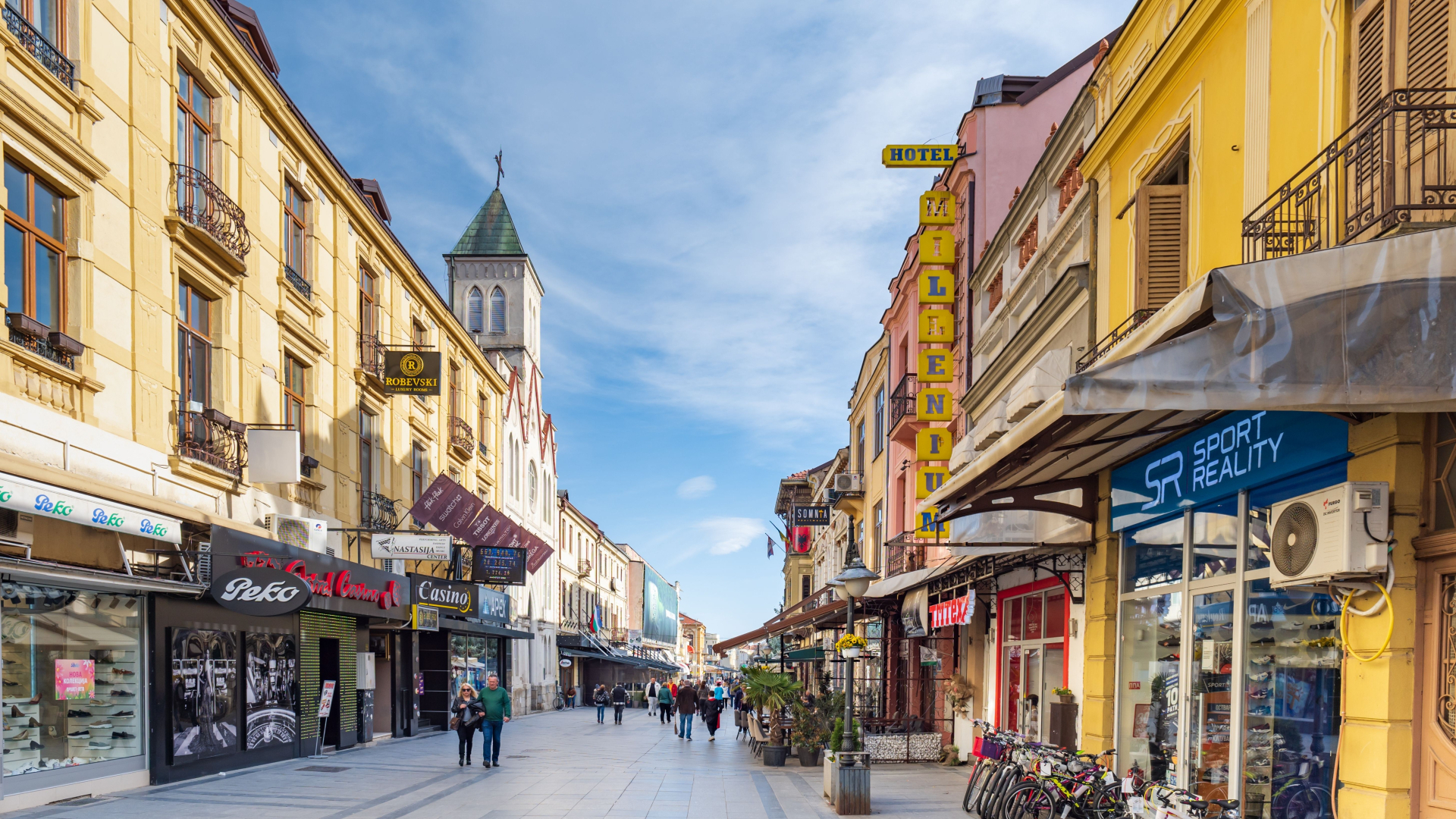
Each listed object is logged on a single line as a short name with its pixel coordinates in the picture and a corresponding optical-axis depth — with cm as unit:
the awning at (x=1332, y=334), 514
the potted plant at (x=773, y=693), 1978
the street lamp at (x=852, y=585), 1295
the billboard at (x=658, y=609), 8931
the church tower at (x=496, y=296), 4453
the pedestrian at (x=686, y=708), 2762
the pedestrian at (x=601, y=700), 3700
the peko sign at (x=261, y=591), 1350
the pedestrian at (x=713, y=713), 2927
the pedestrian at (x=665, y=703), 3641
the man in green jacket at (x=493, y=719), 1795
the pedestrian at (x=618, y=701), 3675
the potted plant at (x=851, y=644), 1338
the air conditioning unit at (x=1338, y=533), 593
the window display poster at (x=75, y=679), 1206
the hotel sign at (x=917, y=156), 2134
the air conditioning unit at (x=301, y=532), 1747
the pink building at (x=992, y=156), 2014
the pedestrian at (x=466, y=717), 1806
